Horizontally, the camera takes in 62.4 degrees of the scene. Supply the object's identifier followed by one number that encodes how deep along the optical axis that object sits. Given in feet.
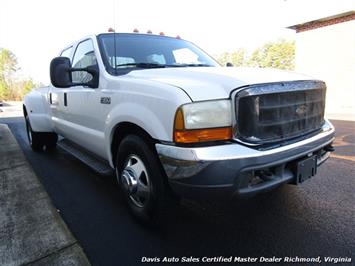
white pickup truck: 6.50
